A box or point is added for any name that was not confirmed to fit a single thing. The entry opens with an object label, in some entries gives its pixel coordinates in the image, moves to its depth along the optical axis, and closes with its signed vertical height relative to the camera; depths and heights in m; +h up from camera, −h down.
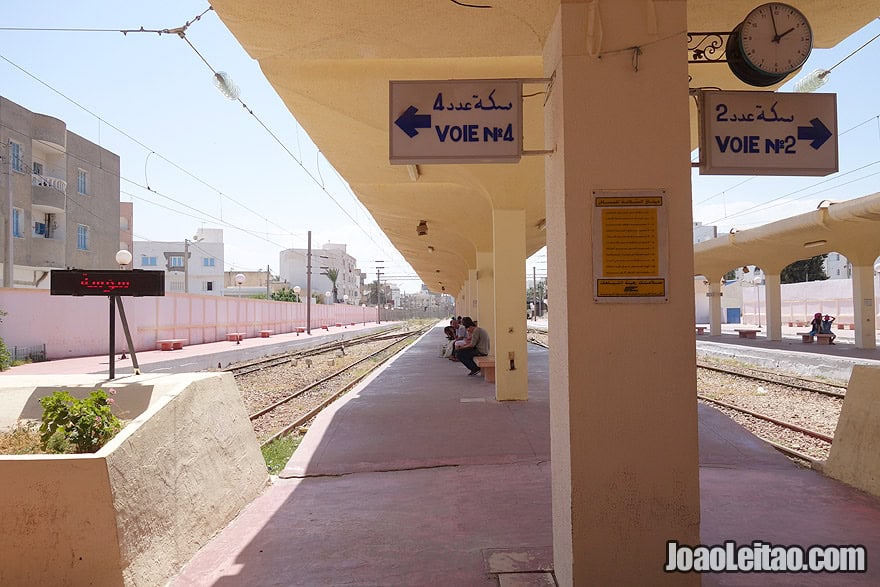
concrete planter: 3.19 -1.10
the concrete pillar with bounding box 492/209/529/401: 9.95 +0.03
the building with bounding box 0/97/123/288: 26.84 +5.92
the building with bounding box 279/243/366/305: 89.25 +7.14
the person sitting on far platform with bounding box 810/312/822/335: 23.14 -0.59
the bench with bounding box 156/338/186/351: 23.33 -1.20
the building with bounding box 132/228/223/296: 64.19 +5.91
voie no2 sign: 3.53 +1.05
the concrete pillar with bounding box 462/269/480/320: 20.55 +0.67
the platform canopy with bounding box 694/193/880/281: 16.77 +2.44
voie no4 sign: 3.53 +1.14
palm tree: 83.28 +5.47
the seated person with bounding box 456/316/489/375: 13.50 -0.83
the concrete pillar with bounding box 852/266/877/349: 20.09 +0.13
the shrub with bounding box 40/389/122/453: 3.67 -0.69
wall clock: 3.51 +1.59
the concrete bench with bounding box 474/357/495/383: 12.61 -1.20
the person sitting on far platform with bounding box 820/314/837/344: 23.76 -0.65
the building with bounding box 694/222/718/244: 86.85 +12.02
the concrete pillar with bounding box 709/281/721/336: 30.47 +0.05
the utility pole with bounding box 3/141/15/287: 21.44 +2.00
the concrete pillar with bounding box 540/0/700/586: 3.08 -0.09
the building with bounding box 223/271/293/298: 74.91 +3.95
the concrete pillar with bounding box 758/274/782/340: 25.06 +0.24
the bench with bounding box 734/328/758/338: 27.13 -1.04
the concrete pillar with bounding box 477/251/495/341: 14.84 +0.64
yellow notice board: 3.12 +0.34
